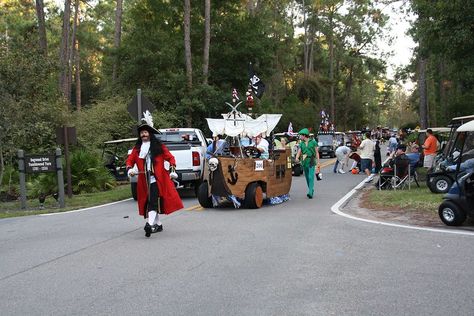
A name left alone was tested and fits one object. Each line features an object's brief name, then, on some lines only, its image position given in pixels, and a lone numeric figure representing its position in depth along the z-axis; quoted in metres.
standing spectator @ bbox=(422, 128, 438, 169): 18.16
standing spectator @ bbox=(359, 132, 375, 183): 21.84
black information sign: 14.82
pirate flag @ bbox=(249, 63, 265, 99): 22.61
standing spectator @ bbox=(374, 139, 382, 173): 23.89
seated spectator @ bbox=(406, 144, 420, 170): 16.94
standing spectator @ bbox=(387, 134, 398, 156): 22.71
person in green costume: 14.73
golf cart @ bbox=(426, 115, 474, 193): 14.23
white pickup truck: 15.37
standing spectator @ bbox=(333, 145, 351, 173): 25.58
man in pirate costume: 9.20
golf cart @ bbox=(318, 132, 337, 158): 39.97
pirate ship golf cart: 12.49
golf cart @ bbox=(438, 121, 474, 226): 9.36
